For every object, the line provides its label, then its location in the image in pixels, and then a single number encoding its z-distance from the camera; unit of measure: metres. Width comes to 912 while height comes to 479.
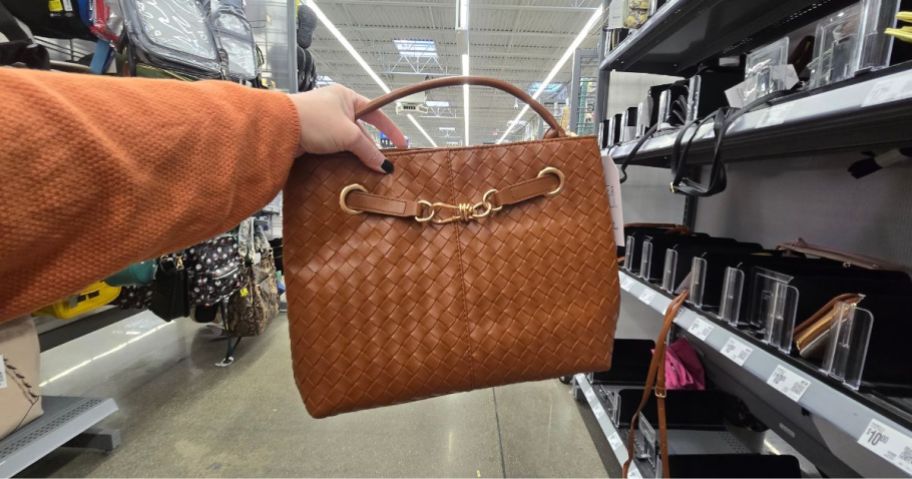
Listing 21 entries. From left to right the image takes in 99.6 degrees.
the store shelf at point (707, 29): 1.19
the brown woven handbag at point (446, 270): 0.56
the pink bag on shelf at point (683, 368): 1.65
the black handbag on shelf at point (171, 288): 1.76
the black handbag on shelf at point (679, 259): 1.12
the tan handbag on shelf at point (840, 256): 0.95
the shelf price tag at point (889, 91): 0.49
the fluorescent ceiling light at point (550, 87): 11.10
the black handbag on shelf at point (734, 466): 1.05
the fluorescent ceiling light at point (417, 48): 8.59
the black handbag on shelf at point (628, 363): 1.63
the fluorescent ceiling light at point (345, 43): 6.28
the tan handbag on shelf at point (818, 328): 0.69
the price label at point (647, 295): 1.20
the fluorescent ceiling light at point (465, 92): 8.32
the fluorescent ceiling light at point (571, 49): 6.29
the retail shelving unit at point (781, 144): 0.56
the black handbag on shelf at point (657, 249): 1.27
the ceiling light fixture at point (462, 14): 5.65
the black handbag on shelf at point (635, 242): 1.40
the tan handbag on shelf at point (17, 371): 1.15
